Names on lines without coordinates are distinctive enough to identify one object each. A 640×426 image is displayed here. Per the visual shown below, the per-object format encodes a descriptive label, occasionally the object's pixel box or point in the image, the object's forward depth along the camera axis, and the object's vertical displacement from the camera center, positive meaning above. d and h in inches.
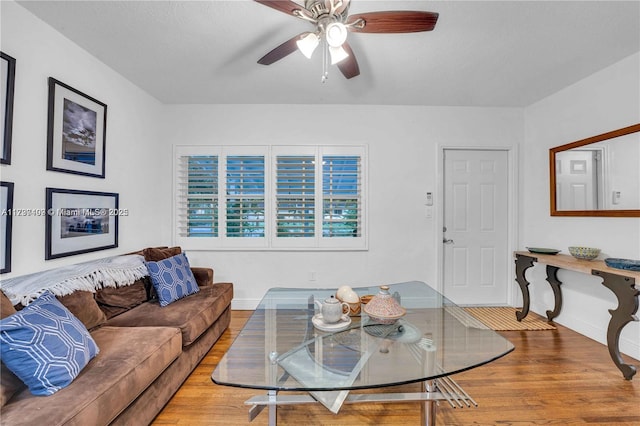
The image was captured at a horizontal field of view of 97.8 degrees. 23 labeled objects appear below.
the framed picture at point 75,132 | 79.3 +25.9
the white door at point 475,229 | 139.9 -5.6
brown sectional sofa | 44.4 -29.9
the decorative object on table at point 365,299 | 76.0 -22.9
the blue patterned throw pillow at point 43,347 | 45.3 -23.0
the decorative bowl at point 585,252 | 100.3 -12.3
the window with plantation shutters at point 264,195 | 136.3 +10.3
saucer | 63.6 -25.1
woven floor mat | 115.2 -44.8
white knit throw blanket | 60.9 -16.5
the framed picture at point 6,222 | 66.4 -2.0
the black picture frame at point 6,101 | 66.6 +27.1
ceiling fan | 57.2 +42.1
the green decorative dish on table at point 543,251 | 113.7 -13.4
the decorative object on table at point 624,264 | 82.7 -13.6
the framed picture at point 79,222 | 78.9 -2.4
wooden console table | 79.6 -21.5
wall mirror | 92.8 +16.3
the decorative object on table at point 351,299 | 71.0 -21.3
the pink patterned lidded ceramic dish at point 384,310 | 62.9 -21.3
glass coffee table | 47.3 -26.9
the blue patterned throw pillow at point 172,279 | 90.4 -21.8
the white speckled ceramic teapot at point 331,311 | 64.2 -21.9
